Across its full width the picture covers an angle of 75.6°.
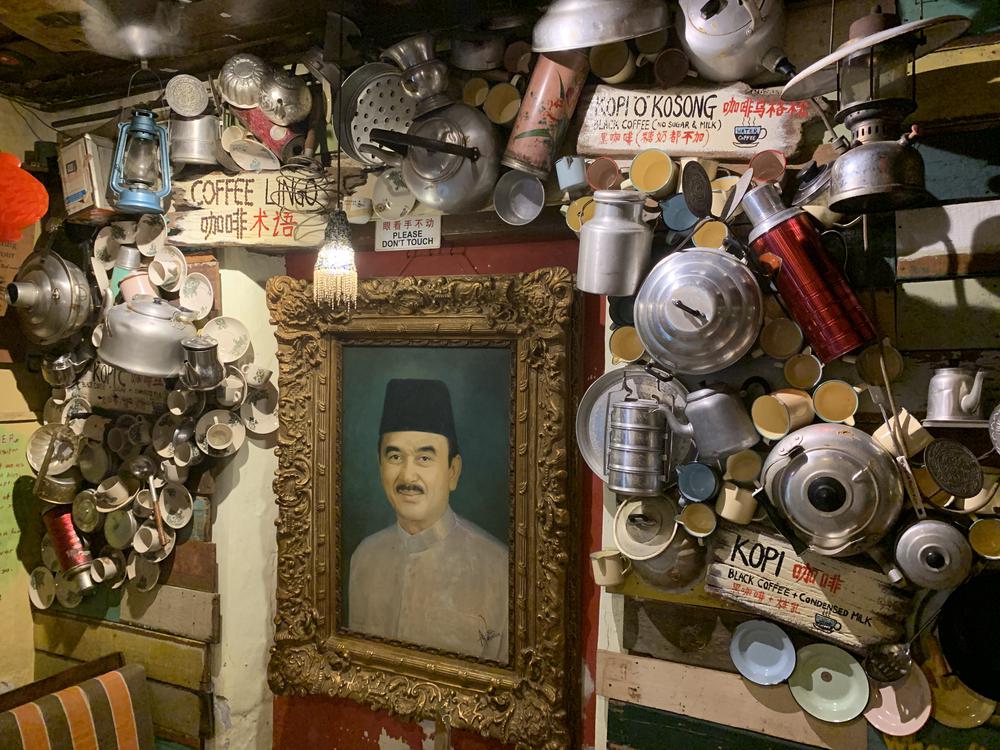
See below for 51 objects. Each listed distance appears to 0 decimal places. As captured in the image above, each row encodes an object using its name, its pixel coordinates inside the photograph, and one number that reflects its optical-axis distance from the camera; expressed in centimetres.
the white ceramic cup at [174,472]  244
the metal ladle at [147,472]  247
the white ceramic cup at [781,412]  159
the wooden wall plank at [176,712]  246
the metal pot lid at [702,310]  156
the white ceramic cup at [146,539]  249
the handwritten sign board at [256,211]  228
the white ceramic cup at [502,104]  193
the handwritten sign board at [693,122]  164
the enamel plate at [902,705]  154
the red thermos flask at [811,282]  152
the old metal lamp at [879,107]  133
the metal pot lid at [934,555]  142
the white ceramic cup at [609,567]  179
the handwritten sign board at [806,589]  154
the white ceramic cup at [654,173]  172
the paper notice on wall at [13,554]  268
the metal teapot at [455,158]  192
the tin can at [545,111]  181
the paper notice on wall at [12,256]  258
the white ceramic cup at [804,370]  159
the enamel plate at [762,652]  167
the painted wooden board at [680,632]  174
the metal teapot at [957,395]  142
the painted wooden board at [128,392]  254
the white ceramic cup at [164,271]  246
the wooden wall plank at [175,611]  243
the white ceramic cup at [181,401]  242
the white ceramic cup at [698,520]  170
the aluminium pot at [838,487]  147
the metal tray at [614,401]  174
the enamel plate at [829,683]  160
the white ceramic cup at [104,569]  257
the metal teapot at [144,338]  221
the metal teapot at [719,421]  159
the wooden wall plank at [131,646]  246
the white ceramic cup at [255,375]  243
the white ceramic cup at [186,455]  241
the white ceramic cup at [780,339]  161
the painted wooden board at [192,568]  244
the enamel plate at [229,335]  242
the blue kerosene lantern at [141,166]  230
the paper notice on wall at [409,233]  212
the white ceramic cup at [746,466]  165
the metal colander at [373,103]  209
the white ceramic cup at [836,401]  155
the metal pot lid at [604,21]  161
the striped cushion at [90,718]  211
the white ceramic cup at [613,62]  178
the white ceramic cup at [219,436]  238
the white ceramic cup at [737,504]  163
